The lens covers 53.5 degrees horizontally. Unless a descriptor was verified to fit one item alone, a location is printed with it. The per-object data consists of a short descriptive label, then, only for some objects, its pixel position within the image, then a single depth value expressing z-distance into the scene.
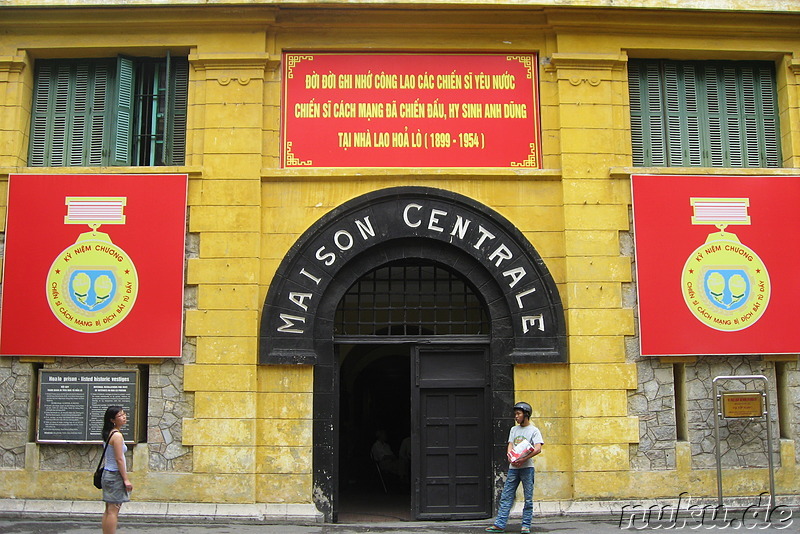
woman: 8.51
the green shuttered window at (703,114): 12.34
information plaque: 11.19
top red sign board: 11.95
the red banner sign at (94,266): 11.34
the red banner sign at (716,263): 11.47
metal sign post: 11.00
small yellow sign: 11.01
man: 10.04
